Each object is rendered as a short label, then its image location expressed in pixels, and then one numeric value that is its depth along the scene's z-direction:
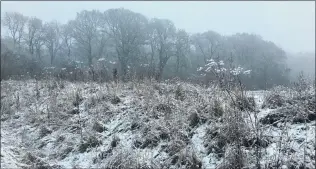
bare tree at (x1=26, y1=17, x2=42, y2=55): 28.68
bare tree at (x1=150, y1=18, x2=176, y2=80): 30.76
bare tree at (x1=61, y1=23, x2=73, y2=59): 31.01
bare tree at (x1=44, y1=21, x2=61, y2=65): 31.34
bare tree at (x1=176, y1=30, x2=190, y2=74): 31.15
